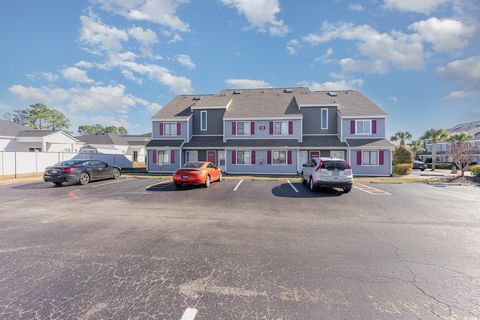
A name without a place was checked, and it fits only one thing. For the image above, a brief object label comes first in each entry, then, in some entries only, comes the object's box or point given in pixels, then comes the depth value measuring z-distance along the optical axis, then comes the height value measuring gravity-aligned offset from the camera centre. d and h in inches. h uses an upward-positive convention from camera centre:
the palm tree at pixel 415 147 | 2006.9 +87.6
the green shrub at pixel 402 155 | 963.3 +8.1
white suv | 427.8 -31.4
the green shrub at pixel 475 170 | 700.8 -42.9
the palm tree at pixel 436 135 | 1513.3 +145.9
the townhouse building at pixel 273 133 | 884.0 +104.4
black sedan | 523.2 -30.7
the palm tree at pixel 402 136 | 2076.8 +197.7
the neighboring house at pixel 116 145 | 1784.0 +119.3
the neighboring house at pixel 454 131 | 2018.5 +169.0
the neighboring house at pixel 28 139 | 1123.3 +104.7
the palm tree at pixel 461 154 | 715.4 +7.9
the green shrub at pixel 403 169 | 908.0 -48.0
